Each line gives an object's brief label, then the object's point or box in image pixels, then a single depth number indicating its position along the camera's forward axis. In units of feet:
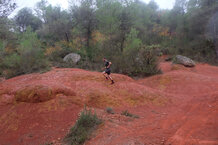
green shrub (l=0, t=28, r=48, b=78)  45.39
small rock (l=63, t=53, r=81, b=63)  54.23
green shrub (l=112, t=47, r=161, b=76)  43.29
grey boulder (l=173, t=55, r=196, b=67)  53.06
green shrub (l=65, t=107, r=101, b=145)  14.95
